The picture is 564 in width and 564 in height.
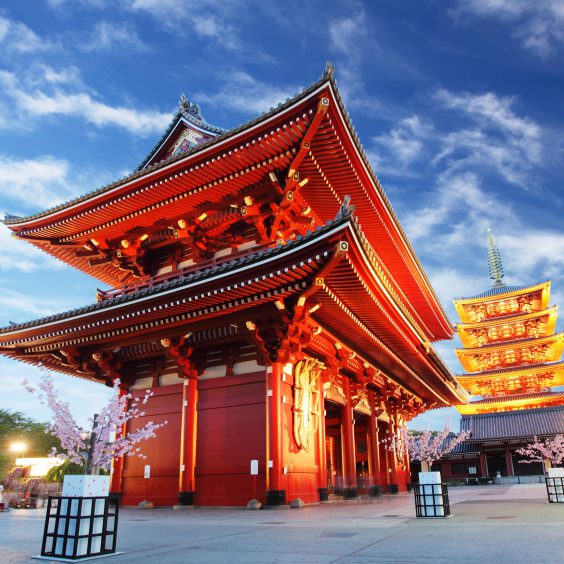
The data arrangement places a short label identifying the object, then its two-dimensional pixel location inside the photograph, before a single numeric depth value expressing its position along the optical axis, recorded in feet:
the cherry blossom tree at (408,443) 88.28
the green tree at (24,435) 199.93
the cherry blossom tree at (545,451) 144.36
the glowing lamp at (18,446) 97.44
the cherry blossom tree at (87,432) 28.78
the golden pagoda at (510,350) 169.17
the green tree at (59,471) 115.30
